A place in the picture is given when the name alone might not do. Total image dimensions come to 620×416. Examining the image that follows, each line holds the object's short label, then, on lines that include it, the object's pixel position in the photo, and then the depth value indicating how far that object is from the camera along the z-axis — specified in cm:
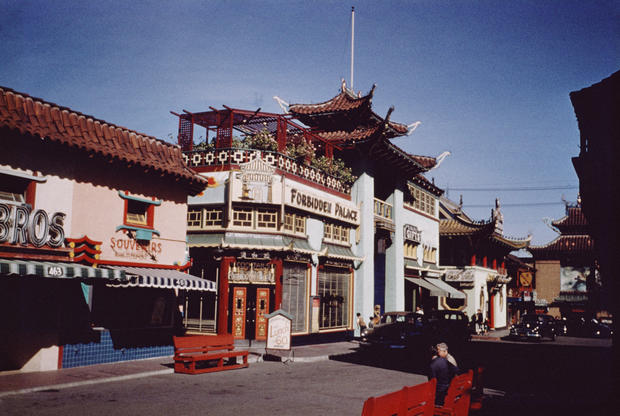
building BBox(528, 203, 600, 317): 6281
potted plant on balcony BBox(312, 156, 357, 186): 2820
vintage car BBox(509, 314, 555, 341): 3684
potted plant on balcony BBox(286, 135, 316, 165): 2636
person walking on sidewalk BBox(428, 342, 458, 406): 930
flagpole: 3722
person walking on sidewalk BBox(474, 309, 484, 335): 4086
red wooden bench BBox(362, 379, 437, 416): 612
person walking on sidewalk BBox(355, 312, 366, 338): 2894
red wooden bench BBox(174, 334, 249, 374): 1579
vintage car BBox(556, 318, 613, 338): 4582
